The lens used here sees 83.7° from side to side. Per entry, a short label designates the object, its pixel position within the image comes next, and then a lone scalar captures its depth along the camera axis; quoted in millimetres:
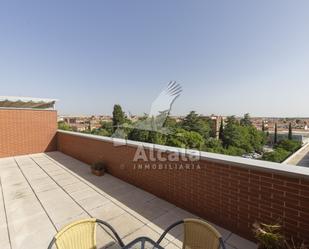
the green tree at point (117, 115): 29984
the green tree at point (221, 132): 46978
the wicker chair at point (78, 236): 1346
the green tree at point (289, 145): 35844
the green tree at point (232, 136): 43009
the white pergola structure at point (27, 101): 7195
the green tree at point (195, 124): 46688
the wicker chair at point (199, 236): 1324
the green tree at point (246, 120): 69738
